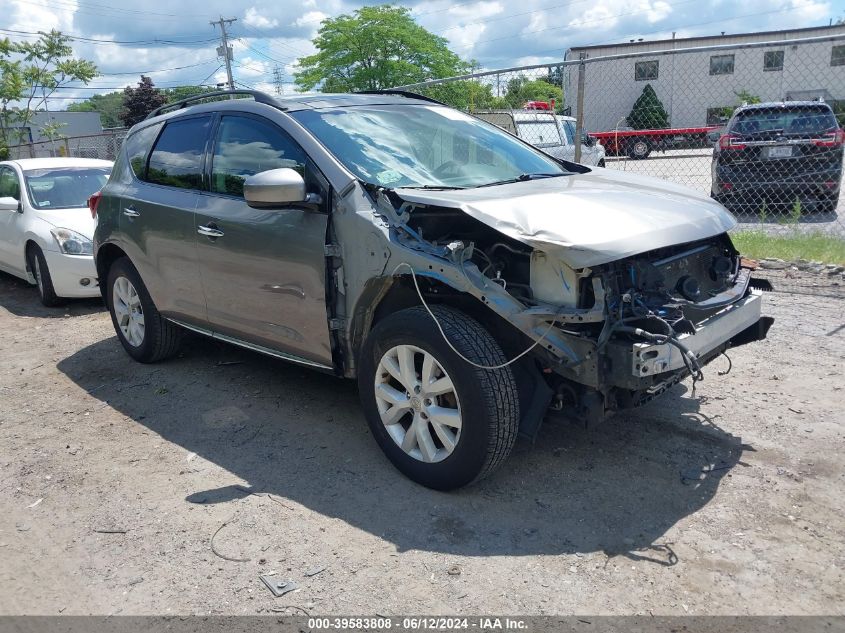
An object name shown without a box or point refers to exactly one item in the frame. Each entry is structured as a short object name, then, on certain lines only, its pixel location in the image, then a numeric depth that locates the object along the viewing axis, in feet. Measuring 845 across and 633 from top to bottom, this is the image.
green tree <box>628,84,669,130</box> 97.45
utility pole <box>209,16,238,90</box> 160.19
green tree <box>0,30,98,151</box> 58.29
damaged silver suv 10.34
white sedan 25.18
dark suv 31.96
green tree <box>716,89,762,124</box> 72.92
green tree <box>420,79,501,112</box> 59.31
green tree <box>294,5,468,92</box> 122.01
